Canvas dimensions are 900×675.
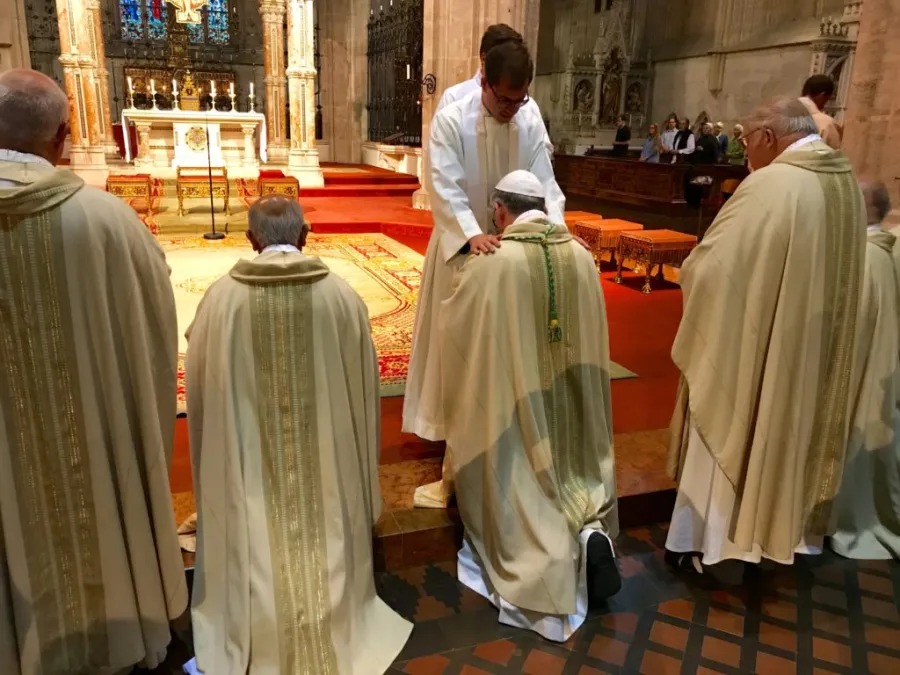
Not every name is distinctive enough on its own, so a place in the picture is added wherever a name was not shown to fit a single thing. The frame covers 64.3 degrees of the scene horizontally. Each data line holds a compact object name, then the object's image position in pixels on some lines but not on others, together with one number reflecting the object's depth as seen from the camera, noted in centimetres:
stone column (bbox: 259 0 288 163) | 1347
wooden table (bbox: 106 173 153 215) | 916
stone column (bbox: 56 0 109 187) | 1136
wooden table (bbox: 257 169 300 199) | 998
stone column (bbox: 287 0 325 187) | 1226
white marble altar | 1146
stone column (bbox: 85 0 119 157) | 1183
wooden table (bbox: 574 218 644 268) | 744
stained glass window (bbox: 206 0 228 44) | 1747
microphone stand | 905
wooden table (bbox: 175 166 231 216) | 984
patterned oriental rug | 509
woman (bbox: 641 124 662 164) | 1423
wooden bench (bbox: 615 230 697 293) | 700
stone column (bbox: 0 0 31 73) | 1196
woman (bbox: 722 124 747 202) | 1272
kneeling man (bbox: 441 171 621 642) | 249
